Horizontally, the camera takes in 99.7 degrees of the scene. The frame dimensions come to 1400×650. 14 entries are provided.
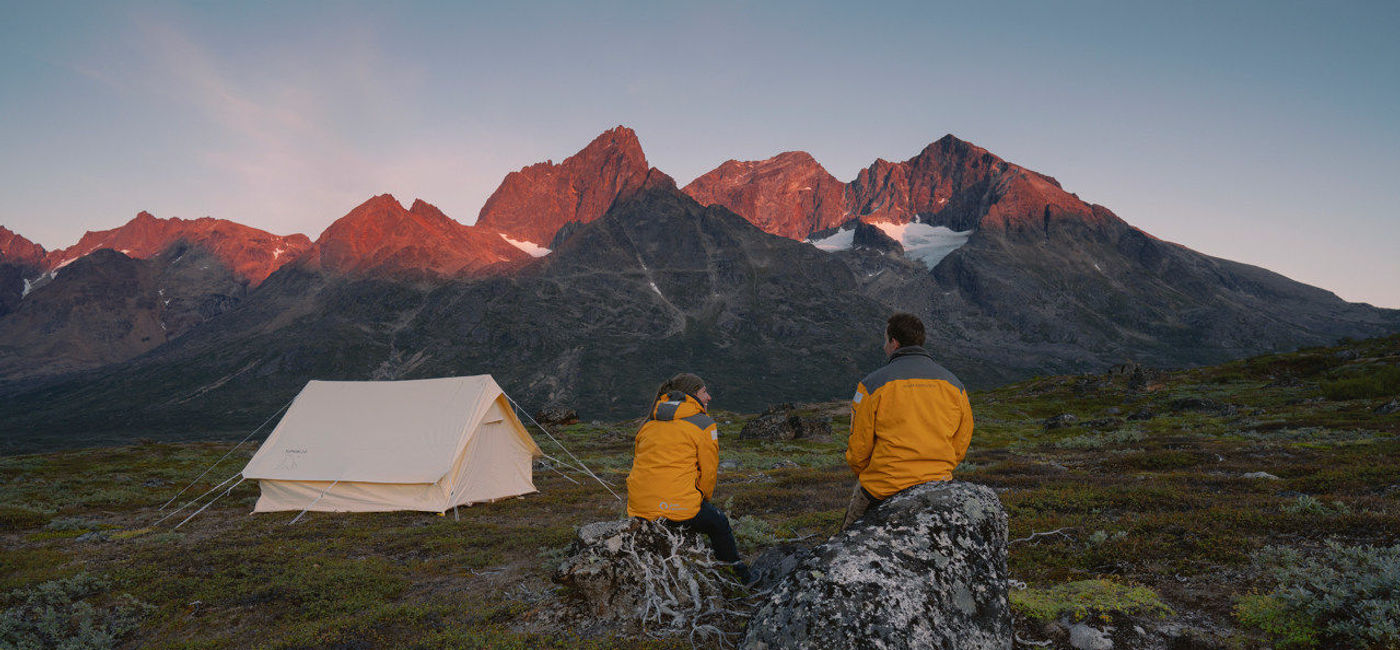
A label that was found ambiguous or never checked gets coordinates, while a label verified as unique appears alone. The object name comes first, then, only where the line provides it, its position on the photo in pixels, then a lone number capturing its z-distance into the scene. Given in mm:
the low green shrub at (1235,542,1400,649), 5141
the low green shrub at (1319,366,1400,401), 28719
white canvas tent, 19016
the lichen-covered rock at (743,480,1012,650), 4871
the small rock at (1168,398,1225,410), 32781
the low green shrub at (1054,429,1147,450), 23406
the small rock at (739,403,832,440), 40219
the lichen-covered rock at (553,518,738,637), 7883
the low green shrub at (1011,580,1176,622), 6402
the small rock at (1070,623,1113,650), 5961
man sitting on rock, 6121
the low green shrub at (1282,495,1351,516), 8875
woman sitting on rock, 8094
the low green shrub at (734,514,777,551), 11531
